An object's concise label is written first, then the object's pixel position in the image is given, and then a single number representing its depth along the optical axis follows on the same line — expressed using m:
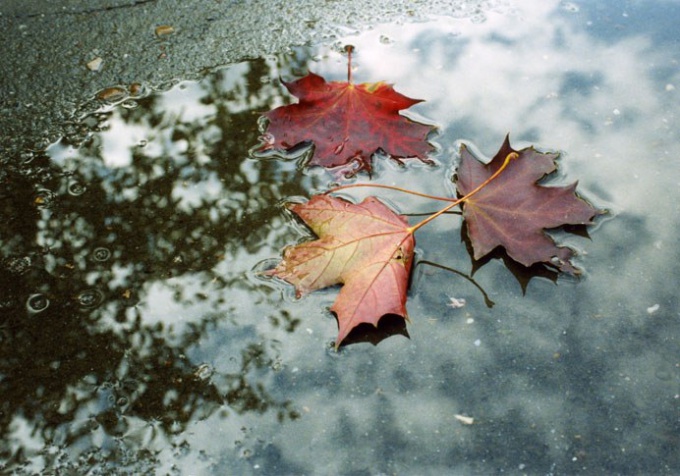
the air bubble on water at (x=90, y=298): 0.63
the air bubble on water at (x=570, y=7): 0.83
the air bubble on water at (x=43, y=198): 0.69
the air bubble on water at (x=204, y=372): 0.59
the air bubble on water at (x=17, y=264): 0.65
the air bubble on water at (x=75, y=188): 0.69
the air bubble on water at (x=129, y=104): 0.76
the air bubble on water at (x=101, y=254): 0.65
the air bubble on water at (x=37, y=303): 0.62
